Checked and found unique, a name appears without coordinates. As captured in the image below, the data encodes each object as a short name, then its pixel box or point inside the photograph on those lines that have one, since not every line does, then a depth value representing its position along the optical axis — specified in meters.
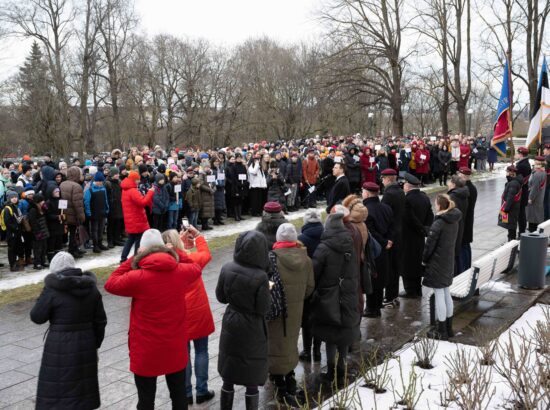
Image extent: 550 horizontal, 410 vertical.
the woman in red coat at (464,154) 24.23
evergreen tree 26.50
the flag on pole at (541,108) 13.43
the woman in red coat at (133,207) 10.59
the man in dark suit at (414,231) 8.27
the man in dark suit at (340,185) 11.18
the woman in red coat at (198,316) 4.94
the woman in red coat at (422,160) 22.78
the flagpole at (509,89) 13.05
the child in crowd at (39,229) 10.47
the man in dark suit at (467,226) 9.40
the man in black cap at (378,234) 7.66
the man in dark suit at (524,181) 12.49
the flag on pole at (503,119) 12.94
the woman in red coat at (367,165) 19.08
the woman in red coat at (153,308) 4.40
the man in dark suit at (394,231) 8.08
